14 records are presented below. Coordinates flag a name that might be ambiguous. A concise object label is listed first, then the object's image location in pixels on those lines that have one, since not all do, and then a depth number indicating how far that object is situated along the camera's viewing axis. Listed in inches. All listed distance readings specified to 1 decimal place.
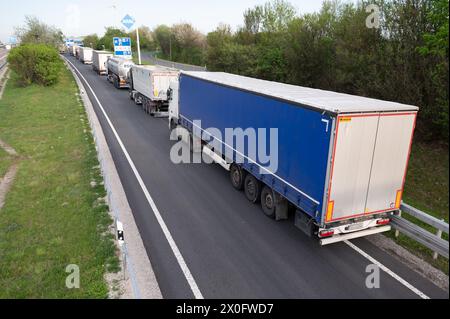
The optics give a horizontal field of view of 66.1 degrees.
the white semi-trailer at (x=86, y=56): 2514.5
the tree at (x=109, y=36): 3863.2
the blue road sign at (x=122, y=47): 1617.9
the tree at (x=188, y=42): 2547.7
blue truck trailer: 291.1
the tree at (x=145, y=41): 4212.6
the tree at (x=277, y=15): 1494.8
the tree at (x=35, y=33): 2223.2
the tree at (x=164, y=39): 3034.7
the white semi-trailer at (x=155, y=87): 876.0
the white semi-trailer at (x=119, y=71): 1299.2
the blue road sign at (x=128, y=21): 1433.3
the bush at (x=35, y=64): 1311.5
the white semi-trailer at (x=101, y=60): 1809.8
